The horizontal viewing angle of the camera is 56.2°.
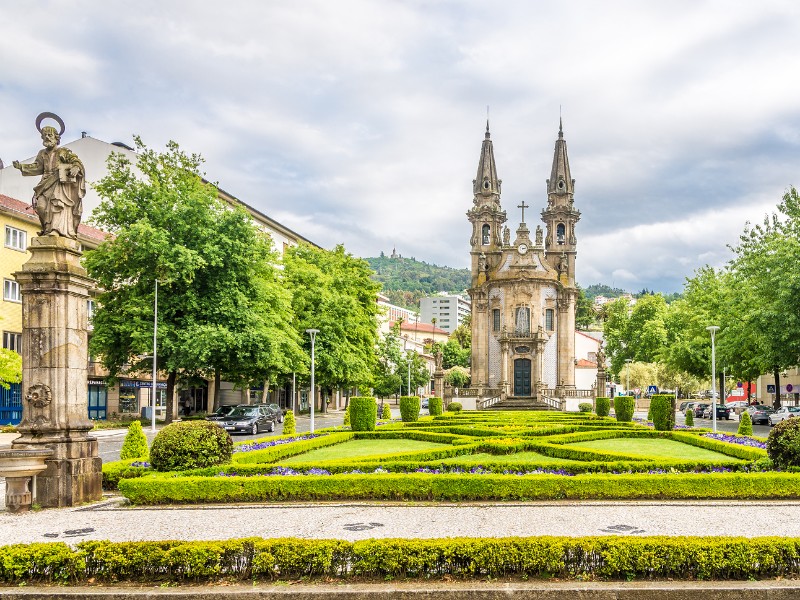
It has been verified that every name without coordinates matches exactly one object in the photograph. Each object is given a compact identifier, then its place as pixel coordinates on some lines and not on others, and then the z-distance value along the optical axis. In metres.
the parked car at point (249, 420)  36.25
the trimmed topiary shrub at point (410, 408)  39.47
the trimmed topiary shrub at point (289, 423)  29.91
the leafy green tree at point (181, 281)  37.66
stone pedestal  14.90
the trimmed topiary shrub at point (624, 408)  38.78
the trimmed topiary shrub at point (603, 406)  44.38
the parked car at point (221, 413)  37.52
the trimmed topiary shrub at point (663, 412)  32.78
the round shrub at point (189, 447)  16.81
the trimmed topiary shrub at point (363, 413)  31.89
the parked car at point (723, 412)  54.74
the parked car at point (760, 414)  48.25
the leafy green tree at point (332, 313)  54.16
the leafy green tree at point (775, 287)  37.47
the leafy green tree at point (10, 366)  33.12
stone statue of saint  15.43
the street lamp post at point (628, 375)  94.03
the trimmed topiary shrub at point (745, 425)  29.12
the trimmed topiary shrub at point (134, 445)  19.55
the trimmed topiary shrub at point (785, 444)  16.88
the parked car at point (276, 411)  42.95
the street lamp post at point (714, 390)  35.53
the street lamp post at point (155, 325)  37.41
